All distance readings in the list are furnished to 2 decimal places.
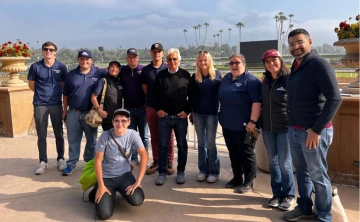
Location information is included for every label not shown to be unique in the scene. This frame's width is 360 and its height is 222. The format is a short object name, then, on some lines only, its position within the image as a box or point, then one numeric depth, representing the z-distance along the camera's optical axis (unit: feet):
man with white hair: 12.91
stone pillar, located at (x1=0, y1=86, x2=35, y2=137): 22.35
